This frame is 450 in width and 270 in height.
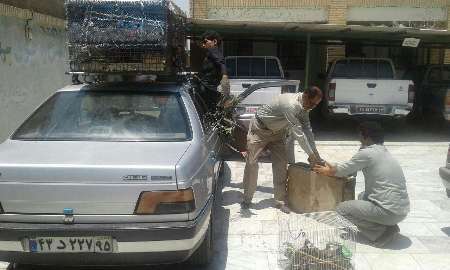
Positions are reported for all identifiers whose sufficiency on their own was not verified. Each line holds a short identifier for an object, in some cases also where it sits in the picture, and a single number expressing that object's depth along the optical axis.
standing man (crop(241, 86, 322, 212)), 5.03
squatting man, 4.53
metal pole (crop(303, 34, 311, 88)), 12.04
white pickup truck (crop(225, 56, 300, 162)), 7.56
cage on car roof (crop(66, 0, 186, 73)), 4.85
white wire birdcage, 4.00
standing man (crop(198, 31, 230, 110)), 6.38
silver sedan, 3.19
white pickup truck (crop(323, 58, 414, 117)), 10.88
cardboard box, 5.02
